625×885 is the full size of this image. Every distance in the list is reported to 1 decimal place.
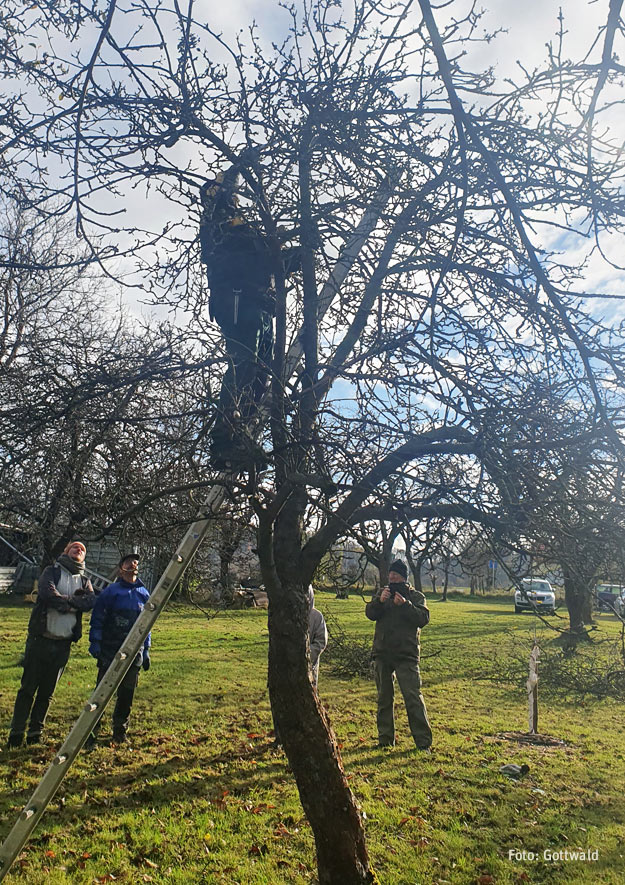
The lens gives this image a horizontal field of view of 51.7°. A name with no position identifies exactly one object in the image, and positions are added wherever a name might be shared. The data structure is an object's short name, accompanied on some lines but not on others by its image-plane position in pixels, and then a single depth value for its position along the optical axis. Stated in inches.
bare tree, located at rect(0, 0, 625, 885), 127.1
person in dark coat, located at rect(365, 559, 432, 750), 295.4
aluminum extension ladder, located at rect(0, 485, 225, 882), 133.3
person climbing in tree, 147.8
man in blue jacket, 264.4
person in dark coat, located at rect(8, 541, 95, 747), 257.0
